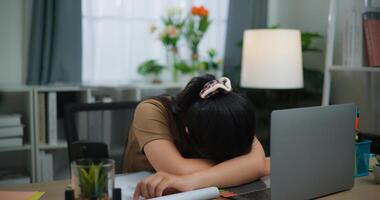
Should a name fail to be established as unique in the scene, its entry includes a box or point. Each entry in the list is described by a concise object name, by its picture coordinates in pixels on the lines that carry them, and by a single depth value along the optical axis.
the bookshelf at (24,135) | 2.49
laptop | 1.03
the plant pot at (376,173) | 1.29
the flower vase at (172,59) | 2.91
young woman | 1.20
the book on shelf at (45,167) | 2.56
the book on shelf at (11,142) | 2.43
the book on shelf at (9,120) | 2.42
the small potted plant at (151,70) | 2.85
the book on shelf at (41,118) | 2.52
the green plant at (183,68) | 2.90
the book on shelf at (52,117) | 2.53
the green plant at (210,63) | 3.00
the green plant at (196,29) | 2.91
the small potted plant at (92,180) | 0.90
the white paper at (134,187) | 1.02
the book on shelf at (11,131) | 2.42
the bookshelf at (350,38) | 2.20
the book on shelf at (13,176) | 2.49
